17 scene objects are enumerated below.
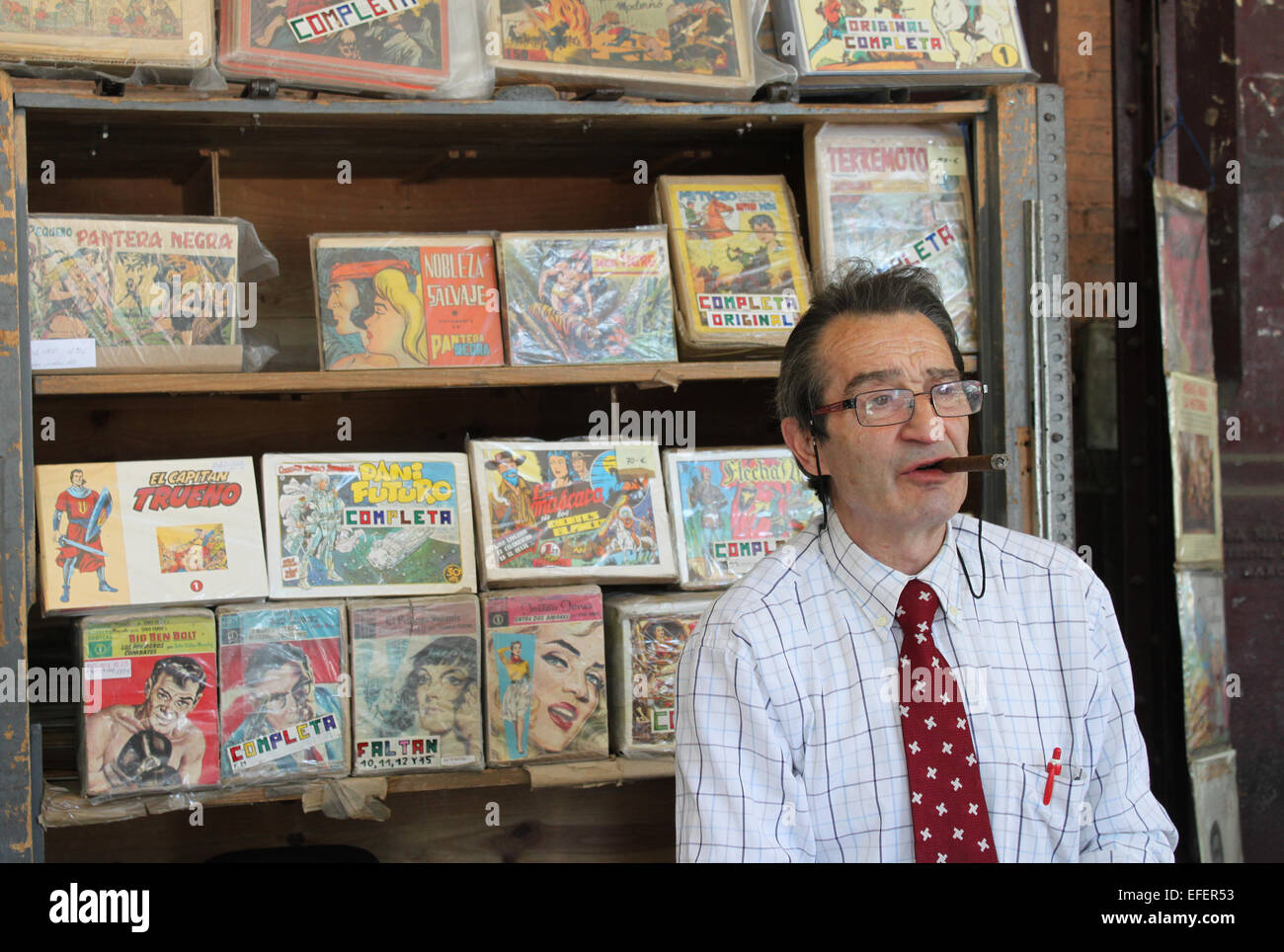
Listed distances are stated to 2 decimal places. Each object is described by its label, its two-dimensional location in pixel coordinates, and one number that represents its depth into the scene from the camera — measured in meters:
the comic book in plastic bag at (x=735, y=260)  2.58
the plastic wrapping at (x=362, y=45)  2.31
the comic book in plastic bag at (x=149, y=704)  2.25
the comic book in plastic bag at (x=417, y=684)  2.39
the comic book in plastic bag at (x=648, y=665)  2.48
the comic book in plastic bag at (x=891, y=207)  2.62
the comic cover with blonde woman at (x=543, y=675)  2.44
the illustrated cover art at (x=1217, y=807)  2.94
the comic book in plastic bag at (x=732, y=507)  2.56
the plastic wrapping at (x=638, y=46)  2.44
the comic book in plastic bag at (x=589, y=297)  2.52
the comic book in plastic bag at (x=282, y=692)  2.32
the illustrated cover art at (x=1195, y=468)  2.98
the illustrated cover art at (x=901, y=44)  2.54
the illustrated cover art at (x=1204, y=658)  2.95
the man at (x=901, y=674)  1.47
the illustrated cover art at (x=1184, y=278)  2.99
